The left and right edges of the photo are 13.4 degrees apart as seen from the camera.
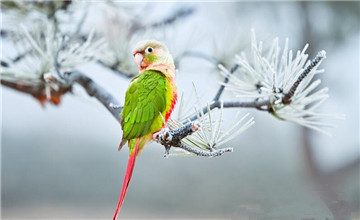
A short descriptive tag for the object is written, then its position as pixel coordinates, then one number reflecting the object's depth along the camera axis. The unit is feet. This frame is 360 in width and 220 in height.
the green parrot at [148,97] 6.39
